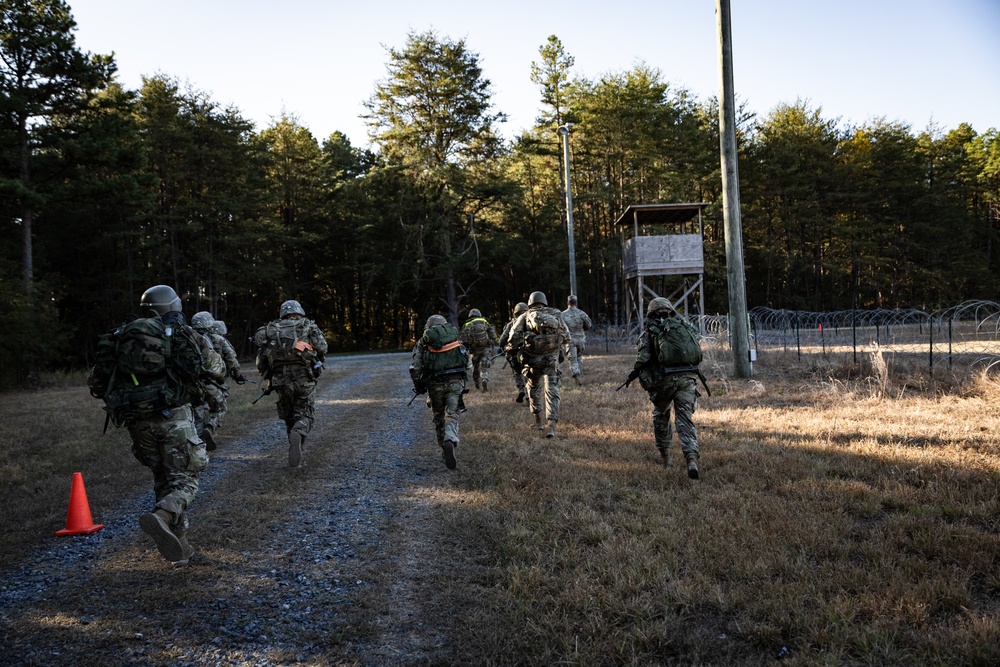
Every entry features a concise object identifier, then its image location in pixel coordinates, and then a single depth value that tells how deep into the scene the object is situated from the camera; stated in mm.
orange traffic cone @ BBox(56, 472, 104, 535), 5199
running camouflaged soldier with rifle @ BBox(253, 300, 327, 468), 7711
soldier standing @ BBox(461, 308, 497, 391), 13609
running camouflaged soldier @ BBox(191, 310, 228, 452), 8203
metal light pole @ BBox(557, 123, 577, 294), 20031
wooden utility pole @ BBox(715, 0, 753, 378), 11633
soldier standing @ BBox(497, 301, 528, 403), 9789
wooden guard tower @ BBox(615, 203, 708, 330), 23172
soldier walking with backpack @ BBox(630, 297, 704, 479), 6332
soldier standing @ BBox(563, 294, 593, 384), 14648
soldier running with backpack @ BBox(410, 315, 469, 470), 7363
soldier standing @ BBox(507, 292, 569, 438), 8883
